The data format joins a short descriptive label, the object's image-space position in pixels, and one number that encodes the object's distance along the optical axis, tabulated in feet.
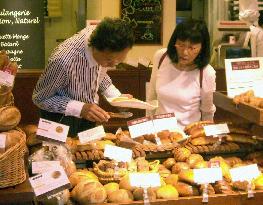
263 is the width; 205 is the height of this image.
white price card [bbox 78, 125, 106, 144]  8.91
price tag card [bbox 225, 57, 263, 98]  9.44
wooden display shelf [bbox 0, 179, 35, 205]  6.57
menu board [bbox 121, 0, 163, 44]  21.63
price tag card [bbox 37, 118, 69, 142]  7.85
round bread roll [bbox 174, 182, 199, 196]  7.48
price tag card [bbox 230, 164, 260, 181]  7.77
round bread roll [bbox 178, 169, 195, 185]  7.70
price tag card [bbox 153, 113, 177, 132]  9.31
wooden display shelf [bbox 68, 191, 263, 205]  7.19
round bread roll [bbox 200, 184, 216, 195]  7.47
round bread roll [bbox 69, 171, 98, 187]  7.53
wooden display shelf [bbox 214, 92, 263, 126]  8.12
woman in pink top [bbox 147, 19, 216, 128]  11.12
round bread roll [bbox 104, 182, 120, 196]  7.34
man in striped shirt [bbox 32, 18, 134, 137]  9.07
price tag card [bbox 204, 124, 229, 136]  9.34
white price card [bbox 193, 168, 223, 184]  7.53
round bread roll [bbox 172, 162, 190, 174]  8.26
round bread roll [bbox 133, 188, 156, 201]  7.25
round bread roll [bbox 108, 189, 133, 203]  7.11
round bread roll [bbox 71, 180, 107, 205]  7.05
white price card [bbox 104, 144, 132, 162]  8.34
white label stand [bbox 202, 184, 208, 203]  7.29
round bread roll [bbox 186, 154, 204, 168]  8.42
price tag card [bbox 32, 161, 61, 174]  7.06
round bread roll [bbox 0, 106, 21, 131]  7.07
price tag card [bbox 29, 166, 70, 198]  6.67
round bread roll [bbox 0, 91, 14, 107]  7.39
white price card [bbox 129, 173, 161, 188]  7.30
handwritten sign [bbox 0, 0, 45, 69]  22.63
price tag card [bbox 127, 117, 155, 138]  9.04
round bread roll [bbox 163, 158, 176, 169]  8.57
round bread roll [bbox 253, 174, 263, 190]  7.69
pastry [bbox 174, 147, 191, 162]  8.64
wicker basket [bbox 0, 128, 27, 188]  6.63
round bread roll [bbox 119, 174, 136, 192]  7.47
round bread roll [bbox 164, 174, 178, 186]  7.80
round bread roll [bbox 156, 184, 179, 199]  7.28
